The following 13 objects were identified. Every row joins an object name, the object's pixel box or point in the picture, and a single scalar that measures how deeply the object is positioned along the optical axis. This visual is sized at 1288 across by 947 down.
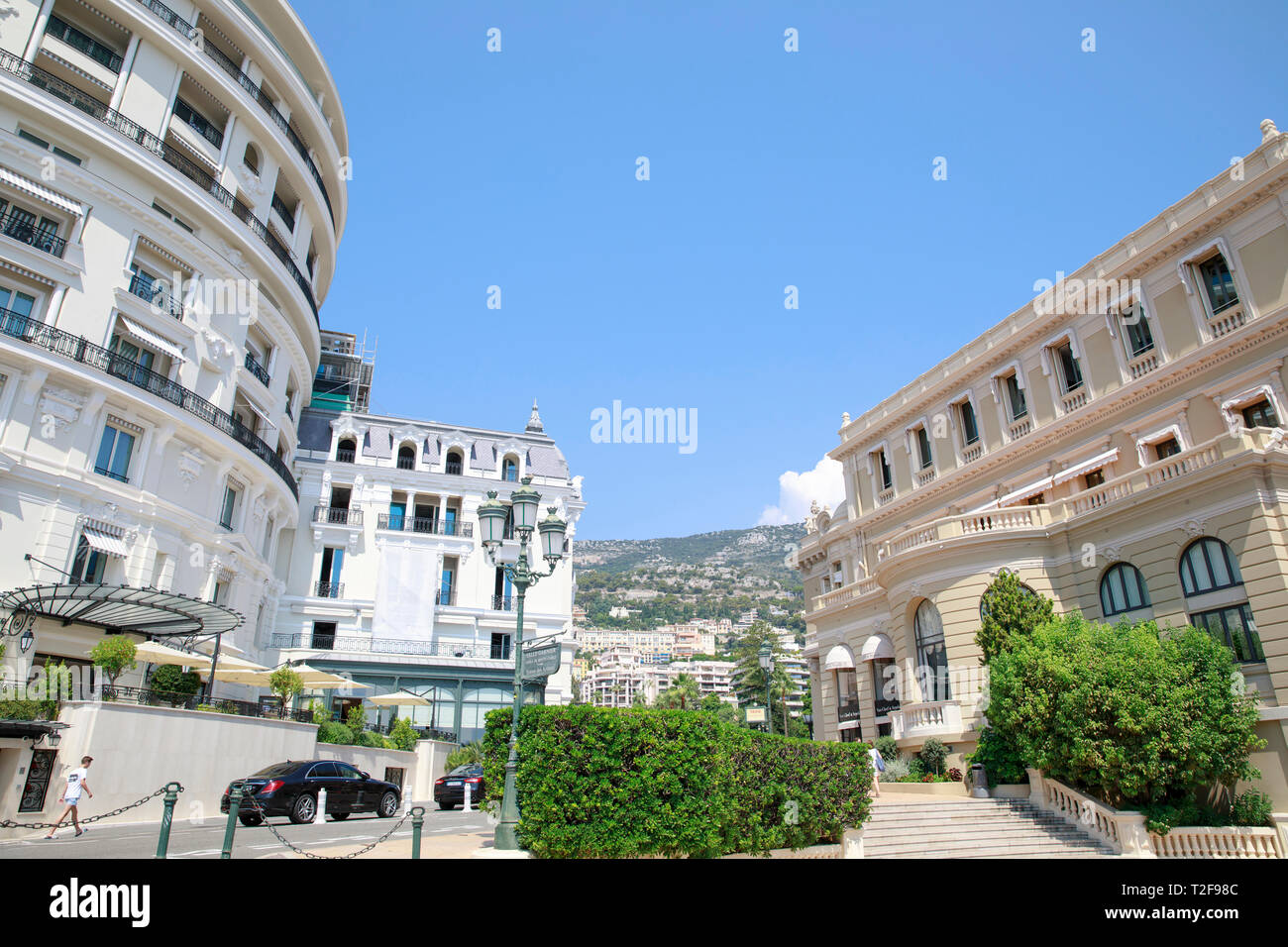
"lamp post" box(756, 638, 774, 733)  29.44
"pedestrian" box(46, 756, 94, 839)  15.78
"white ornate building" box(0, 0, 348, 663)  24.86
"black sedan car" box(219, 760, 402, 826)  18.28
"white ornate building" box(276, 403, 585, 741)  43.00
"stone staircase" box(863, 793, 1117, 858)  16.05
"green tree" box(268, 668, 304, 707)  27.39
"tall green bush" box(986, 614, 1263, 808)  15.96
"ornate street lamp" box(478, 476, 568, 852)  14.23
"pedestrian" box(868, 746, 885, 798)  23.39
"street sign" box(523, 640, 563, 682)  13.03
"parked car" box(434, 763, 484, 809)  26.55
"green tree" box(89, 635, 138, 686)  20.94
